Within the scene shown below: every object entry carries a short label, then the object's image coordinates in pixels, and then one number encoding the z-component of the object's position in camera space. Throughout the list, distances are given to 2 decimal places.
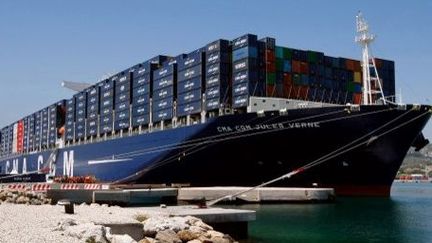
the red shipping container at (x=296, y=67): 46.78
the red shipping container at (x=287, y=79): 46.19
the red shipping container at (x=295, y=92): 46.34
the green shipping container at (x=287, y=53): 46.78
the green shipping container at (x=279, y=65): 46.01
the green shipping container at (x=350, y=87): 50.41
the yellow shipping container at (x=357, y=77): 51.47
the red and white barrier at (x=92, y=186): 37.16
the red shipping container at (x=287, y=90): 45.84
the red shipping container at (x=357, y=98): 50.41
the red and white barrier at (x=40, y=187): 35.56
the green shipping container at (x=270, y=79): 44.88
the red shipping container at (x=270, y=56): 45.31
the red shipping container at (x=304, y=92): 46.53
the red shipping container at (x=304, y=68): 47.34
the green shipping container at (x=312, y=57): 48.19
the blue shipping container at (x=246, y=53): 44.31
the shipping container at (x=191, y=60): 48.40
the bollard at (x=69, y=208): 20.77
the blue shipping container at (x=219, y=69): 45.84
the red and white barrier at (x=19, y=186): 36.34
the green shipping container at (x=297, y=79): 46.66
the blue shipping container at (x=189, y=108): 47.91
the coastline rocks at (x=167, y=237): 16.98
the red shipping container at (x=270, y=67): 45.09
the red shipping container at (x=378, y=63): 52.86
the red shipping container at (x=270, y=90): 44.56
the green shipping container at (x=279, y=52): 46.29
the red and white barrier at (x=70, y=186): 36.74
